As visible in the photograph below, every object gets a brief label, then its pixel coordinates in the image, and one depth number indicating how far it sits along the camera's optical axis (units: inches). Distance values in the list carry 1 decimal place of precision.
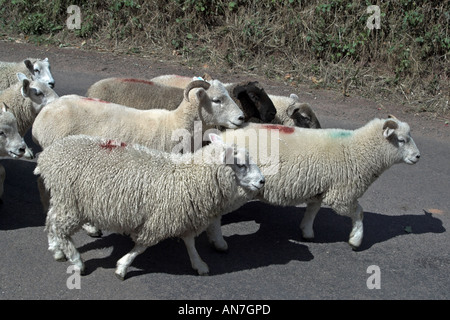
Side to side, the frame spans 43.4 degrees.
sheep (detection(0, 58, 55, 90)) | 316.5
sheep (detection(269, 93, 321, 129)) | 284.5
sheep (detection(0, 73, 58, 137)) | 268.8
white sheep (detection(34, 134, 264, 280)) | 197.9
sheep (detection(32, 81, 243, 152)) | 241.0
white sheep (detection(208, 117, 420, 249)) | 231.0
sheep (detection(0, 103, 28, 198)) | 234.1
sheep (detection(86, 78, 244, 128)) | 296.4
